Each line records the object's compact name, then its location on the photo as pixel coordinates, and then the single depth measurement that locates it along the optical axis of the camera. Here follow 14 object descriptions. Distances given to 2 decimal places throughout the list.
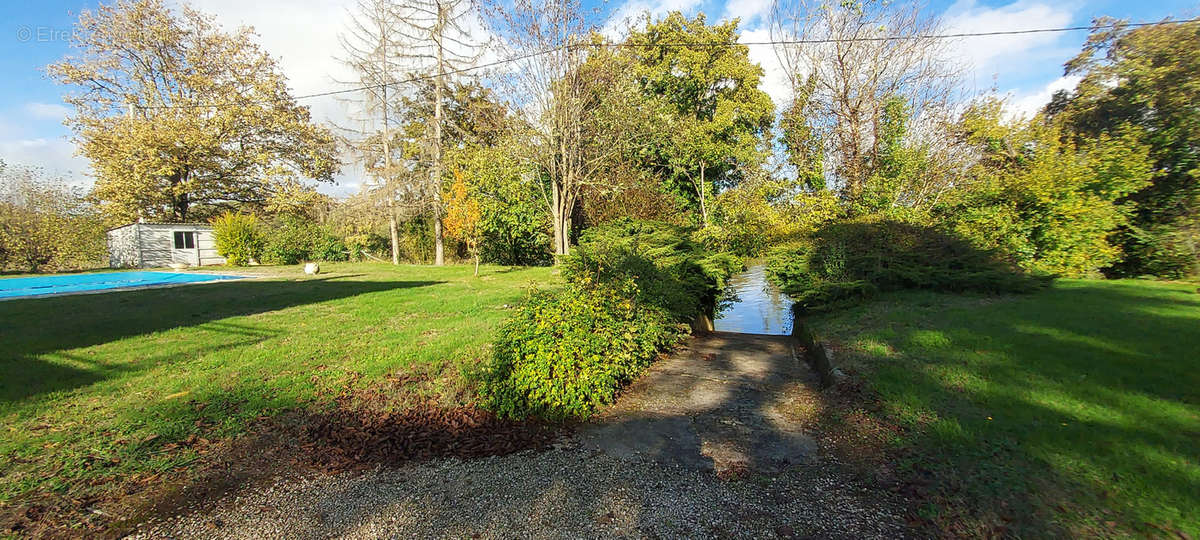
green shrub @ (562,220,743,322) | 5.74
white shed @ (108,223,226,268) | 21.41
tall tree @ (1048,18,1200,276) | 7.91
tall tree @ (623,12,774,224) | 21.06
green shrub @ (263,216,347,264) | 23.47
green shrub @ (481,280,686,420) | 3.81
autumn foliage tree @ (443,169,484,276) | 14.91
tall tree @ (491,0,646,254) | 13.16
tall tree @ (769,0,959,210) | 12.33
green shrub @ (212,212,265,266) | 21.88
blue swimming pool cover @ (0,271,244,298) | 13.38
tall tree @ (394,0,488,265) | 19.98
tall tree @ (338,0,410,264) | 20.72
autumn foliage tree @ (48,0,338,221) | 22.48
